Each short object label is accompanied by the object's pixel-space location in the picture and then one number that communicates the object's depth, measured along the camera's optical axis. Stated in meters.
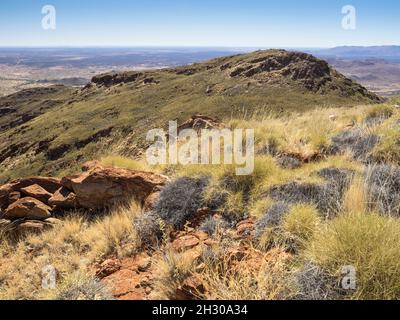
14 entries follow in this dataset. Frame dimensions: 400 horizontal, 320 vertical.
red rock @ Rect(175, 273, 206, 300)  3.87
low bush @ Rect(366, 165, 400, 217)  4.90
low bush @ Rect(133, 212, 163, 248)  5.49
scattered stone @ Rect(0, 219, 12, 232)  7.29
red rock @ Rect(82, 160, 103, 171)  8.45
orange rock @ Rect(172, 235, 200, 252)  4.81
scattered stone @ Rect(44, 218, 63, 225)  7.16
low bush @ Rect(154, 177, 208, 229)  5.73
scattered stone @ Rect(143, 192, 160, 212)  6.12
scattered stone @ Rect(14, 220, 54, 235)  7.13
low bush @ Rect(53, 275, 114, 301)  4.03
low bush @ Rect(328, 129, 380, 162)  6.71
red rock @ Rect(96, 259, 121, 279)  5.03
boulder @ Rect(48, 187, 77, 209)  7.63
